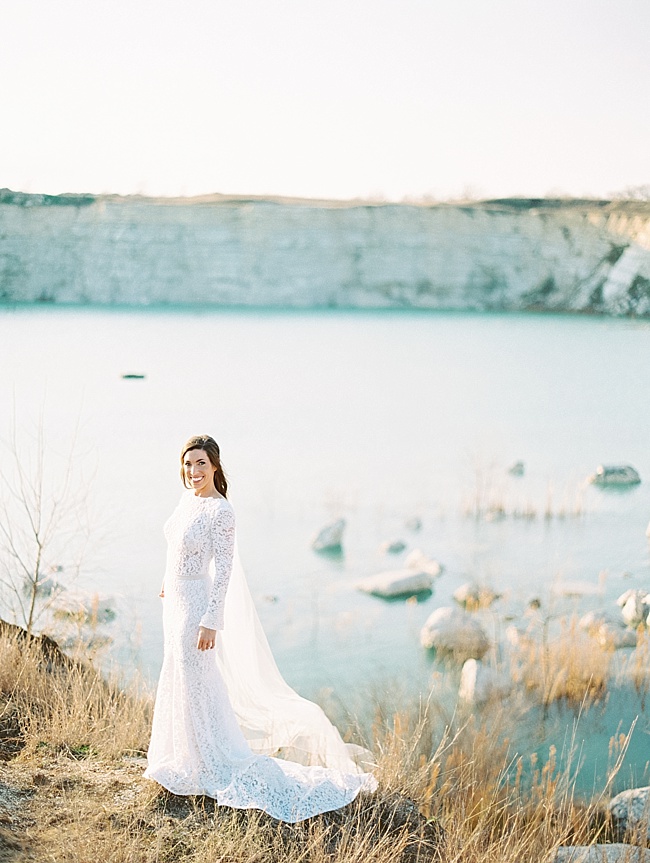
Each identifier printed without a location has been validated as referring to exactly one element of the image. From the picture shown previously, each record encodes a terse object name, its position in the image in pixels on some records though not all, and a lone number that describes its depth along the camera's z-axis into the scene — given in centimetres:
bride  329
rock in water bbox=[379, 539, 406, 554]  1338
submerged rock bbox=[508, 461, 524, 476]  1939
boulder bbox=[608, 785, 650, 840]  473
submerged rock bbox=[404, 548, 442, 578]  1153
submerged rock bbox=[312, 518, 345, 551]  1348
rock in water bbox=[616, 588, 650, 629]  936
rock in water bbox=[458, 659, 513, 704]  695
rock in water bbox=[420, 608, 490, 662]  807
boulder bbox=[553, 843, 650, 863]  387
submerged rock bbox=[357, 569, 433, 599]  1070
